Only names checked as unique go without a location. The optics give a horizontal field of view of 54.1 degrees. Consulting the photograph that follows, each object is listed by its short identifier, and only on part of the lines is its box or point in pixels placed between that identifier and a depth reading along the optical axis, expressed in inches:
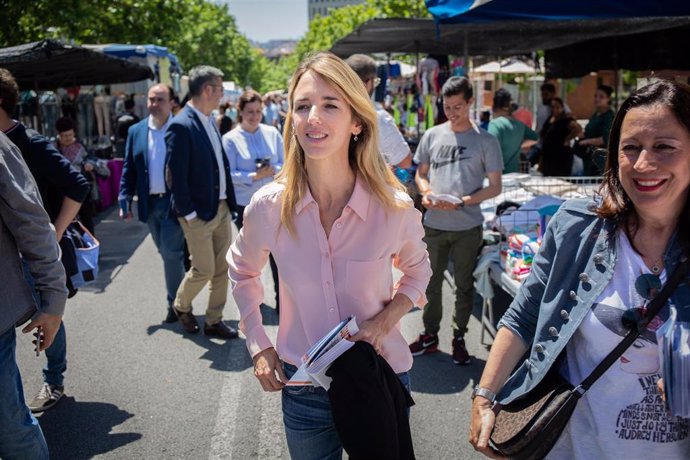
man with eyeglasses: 214.2
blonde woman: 88.1
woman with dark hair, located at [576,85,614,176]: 357.7
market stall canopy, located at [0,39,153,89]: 304.5
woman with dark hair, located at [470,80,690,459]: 74.3
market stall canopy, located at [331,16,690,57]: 318.5
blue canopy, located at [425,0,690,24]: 183.0
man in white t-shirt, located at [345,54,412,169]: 203.2
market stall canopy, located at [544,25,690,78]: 384.2
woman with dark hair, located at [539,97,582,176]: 403.5
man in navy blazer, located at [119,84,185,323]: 235.8
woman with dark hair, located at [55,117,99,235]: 340.2
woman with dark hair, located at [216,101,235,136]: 447.0
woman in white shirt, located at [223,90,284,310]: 246.5
